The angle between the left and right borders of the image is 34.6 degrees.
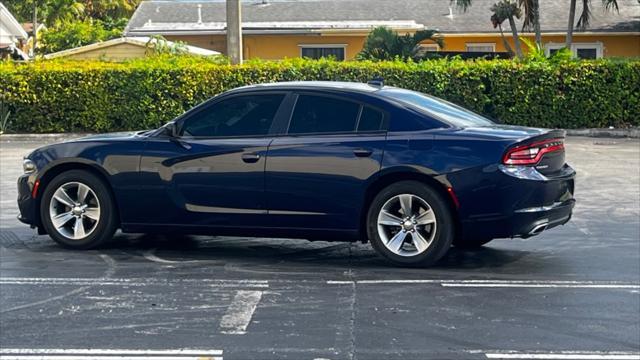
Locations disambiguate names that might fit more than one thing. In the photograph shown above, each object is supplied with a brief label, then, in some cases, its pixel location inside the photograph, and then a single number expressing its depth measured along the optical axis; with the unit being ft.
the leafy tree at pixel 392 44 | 86.63
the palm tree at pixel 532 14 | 96.91
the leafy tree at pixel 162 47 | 87.86
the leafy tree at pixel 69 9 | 177.17
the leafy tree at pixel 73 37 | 135.54
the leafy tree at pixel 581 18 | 97.04
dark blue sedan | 26.84
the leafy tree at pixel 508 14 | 98.89
